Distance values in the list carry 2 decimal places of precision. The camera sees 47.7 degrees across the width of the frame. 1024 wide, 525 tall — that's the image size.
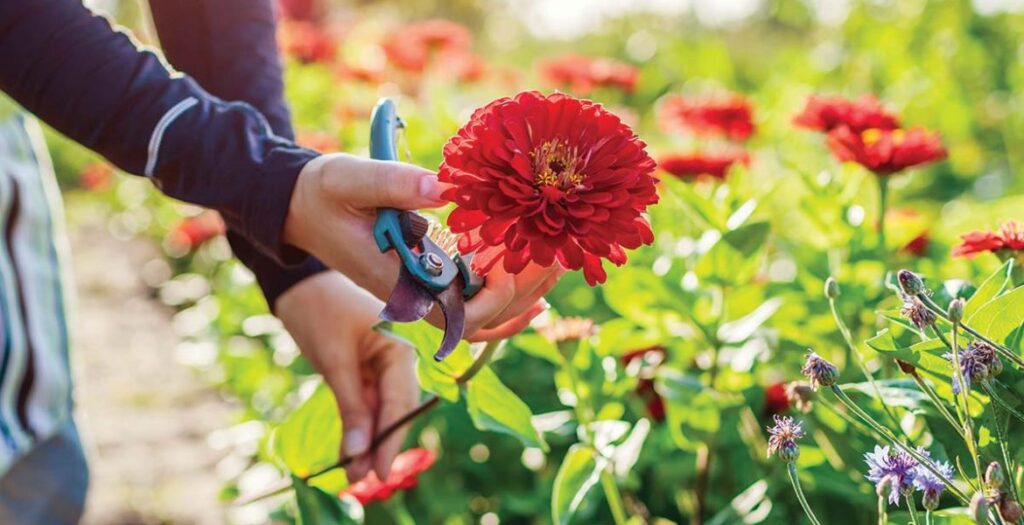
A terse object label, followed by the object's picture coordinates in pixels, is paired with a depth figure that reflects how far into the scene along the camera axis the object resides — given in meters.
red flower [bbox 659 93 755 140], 1.98
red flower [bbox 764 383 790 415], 1.31
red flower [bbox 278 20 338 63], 3.47
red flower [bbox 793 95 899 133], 1.42
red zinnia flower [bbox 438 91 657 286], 0.75
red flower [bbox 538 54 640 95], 2.44
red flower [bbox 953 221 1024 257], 0.96
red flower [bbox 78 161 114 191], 4.18
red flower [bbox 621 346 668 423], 1.40
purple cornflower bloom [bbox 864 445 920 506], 0.69
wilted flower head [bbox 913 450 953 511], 0.68
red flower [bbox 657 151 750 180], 1.67
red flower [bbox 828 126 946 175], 1.31
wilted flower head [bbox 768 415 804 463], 0.73
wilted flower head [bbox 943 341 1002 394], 0.71
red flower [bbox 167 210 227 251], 2.96
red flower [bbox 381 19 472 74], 2.88
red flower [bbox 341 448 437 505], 1.23
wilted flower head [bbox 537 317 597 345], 1.24
